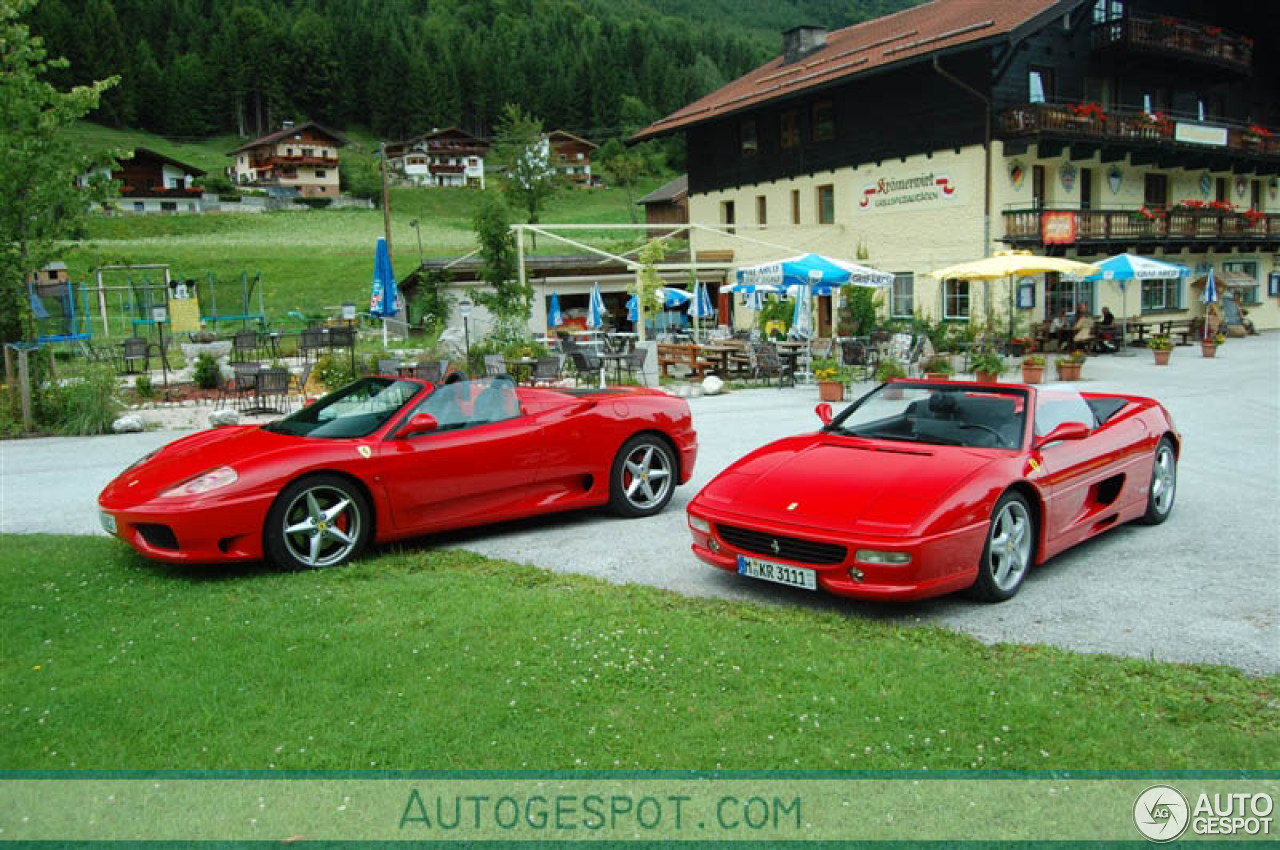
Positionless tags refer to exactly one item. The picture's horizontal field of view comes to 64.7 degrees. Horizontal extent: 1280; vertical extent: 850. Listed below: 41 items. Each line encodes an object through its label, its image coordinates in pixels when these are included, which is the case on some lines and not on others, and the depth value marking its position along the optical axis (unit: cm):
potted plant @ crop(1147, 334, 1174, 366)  2316
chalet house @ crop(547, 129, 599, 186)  10931
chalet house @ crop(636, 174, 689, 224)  5822
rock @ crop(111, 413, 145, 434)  1435
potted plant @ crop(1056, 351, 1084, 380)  2012
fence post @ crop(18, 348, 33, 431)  1370
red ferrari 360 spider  618
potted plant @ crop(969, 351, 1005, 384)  1898
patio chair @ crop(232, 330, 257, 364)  2203
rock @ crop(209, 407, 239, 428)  1473
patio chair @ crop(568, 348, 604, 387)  1928
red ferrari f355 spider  529
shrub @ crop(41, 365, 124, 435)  1414
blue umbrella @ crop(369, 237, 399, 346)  2348
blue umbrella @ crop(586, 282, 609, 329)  2753
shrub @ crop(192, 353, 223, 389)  1911
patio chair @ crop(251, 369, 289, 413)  1564
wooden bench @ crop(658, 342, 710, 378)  2211
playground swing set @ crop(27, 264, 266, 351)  2100
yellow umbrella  2177
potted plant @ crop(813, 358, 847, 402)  1705
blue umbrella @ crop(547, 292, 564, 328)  3351
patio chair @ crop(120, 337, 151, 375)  2020
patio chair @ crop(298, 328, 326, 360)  2222
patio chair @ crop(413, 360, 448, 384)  1730
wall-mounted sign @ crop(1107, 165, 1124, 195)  3176
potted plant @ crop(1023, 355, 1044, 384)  1925
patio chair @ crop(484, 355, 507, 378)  1844
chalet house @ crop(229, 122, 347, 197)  9250
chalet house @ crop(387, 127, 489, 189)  10681
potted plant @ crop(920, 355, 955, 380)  1882
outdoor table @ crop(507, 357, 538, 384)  1909
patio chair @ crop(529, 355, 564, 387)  1789
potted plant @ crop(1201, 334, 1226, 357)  2555
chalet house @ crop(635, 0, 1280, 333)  2883
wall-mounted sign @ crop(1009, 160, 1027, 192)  2894
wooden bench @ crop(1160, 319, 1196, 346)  3078
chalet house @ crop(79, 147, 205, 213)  7700
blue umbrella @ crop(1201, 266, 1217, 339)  3369
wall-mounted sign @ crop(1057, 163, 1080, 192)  3017
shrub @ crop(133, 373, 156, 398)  1773
